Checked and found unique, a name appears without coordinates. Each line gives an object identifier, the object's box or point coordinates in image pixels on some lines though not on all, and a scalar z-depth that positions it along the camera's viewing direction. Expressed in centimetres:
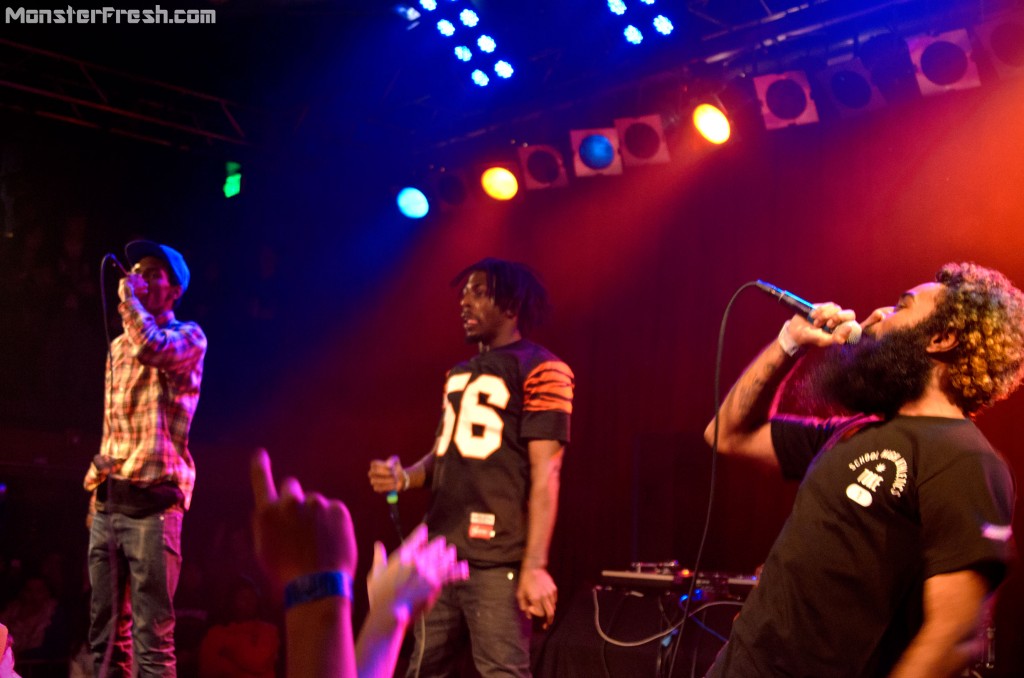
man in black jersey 338
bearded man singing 185
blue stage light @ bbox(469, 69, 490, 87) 681
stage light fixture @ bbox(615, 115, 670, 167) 656
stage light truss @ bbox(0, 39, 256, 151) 690
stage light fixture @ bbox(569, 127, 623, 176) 673
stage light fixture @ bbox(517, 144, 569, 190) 721
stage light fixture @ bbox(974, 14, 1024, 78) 510
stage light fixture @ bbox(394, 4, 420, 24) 719
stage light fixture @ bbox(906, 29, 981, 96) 529
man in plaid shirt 399
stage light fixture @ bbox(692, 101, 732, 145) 624
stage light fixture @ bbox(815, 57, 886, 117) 570
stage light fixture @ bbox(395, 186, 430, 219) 812
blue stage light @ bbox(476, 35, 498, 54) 655
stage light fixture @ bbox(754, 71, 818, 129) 589
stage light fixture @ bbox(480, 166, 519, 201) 752
